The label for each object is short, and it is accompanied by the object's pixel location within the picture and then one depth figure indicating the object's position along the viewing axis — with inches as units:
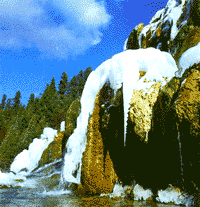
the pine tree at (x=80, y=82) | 1139.9
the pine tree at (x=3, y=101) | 2386.6
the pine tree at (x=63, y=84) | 1400.0
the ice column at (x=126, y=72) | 192.4
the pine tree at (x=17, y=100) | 1891.0
